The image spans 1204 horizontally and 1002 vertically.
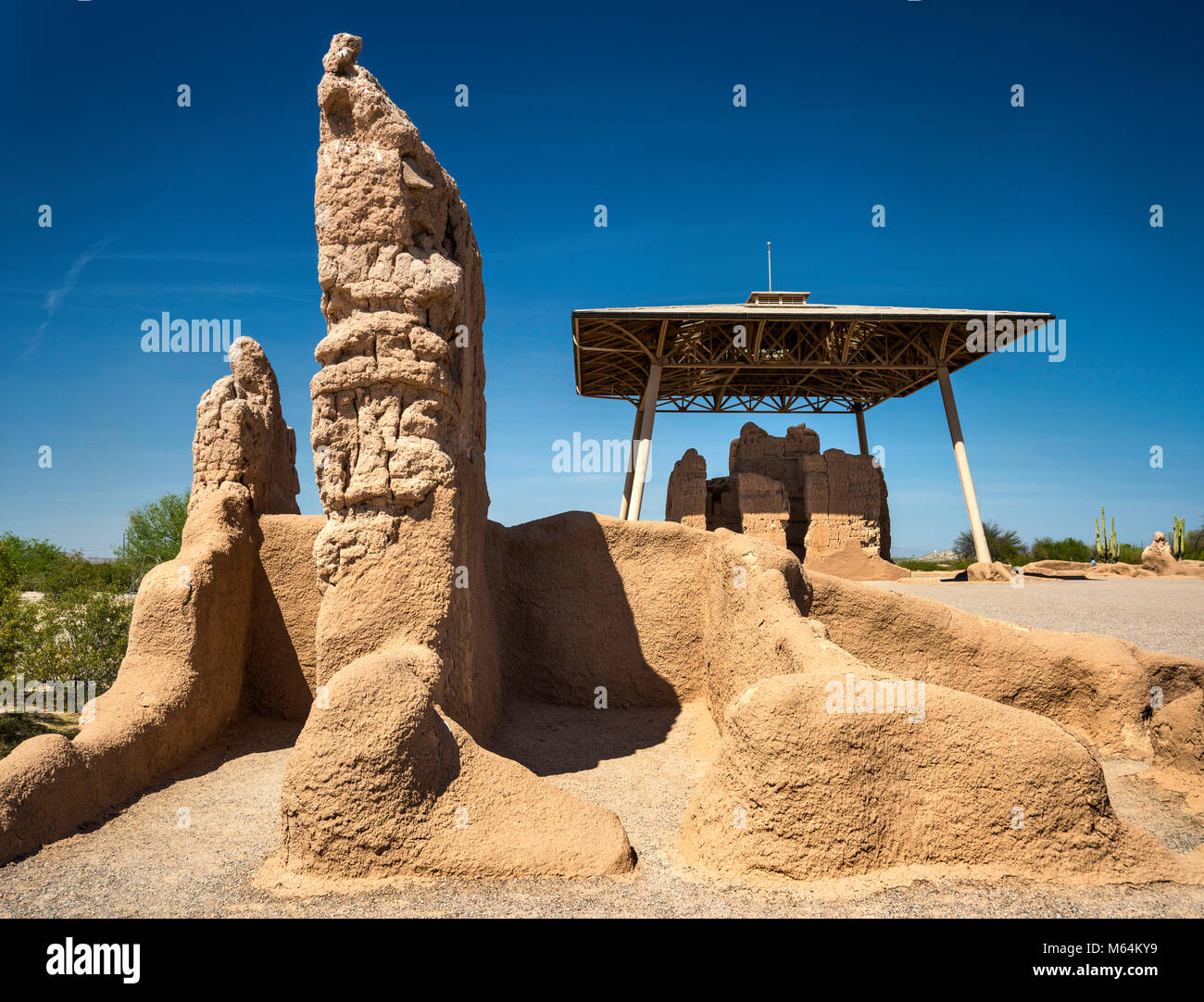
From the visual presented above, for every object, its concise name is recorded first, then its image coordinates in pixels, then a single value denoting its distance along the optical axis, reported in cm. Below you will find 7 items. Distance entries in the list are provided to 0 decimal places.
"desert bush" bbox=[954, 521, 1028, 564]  3834
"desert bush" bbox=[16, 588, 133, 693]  1125
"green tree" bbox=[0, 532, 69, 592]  1927
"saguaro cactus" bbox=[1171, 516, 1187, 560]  2985
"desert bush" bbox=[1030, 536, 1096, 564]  3716
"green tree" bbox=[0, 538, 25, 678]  976
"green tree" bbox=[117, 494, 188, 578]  2108
